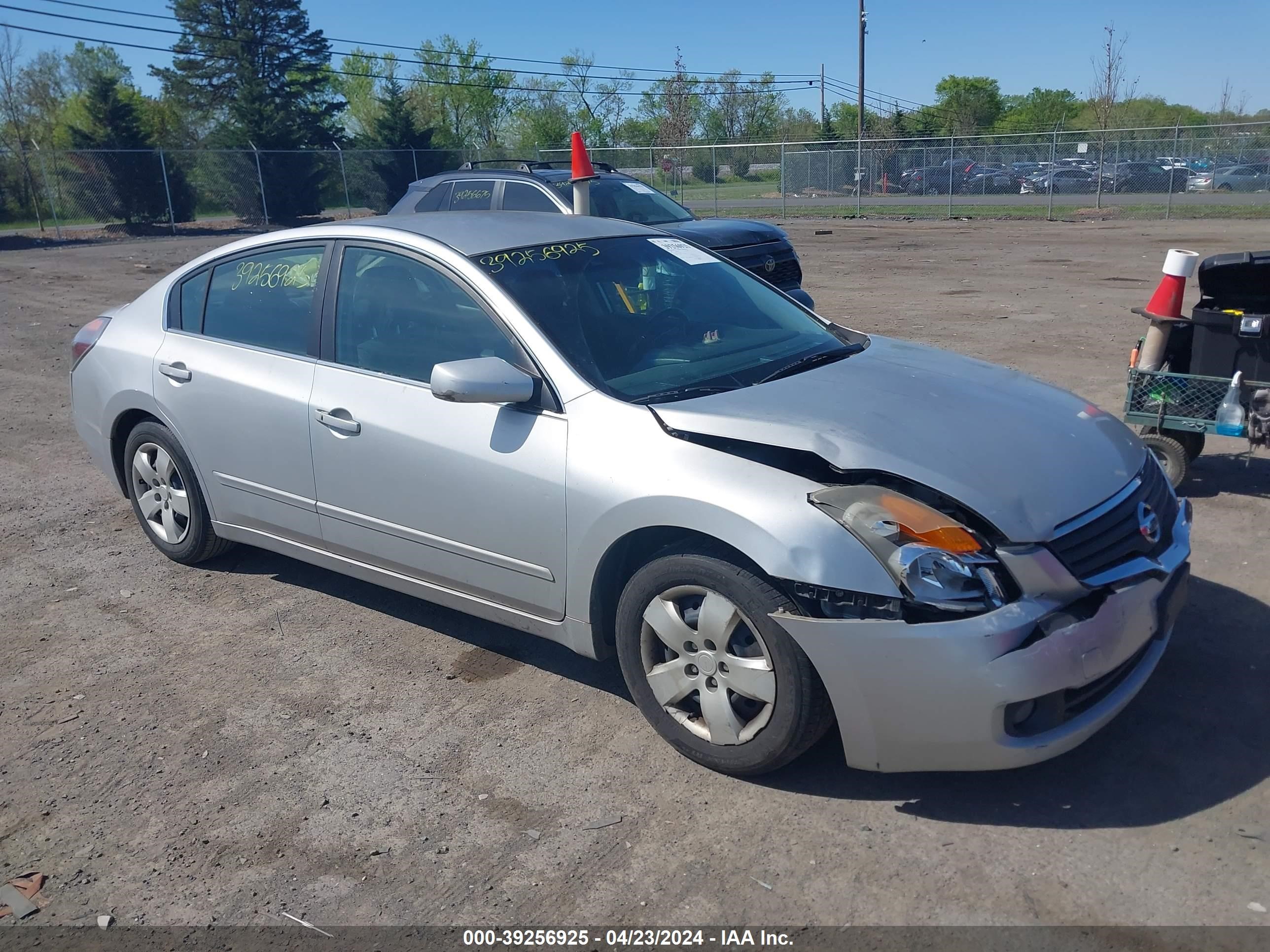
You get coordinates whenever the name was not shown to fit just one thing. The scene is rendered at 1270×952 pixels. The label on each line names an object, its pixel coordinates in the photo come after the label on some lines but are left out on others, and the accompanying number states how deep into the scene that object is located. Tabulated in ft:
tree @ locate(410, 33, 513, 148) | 233.00
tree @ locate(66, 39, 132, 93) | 216.13
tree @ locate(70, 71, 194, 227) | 102.22
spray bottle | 17.69
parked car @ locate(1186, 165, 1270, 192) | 91.40
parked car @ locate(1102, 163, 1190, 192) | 96.12
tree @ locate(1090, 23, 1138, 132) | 130.00
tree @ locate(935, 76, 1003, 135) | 222.48
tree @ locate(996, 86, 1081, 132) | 253.85
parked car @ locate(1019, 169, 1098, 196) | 102.94
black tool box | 17.81
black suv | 34.78
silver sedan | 9.87
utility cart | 18.19
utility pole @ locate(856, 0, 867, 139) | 147.70
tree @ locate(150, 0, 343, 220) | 163.94
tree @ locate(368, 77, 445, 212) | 116.47
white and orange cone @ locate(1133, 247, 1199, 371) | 18.85
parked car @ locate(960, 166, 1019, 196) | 107.65
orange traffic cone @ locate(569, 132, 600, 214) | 19.76
